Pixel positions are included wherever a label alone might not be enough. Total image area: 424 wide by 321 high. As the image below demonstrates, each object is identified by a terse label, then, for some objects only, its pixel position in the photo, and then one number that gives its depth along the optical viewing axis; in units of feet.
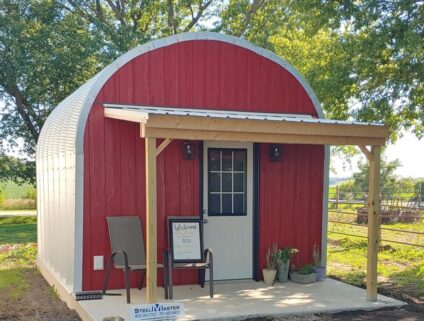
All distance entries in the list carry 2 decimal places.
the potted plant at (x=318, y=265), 25.58
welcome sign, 22.68
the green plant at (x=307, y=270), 25.05
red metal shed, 22.65
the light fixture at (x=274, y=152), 25.66
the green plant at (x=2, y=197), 75.39
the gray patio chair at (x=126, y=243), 21.82
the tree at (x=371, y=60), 29.81
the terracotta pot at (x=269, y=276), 24.57
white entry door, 24.77
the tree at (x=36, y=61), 49.78
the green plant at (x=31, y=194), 76.42
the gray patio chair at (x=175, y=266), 21.29
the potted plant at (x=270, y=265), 24.58
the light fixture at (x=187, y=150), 24.18
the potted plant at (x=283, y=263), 25.14
